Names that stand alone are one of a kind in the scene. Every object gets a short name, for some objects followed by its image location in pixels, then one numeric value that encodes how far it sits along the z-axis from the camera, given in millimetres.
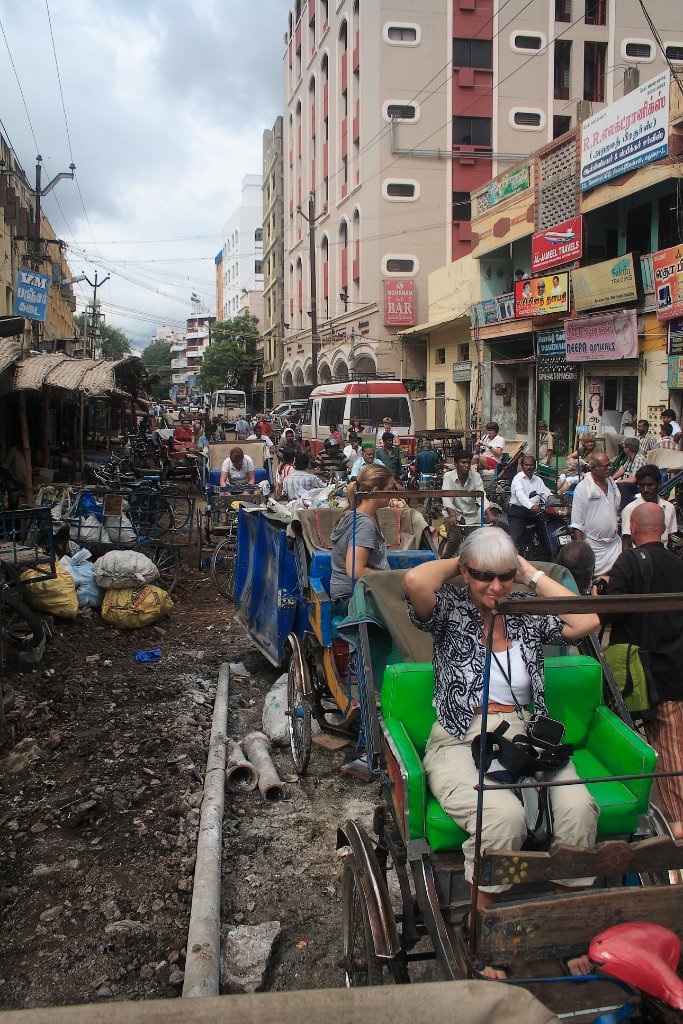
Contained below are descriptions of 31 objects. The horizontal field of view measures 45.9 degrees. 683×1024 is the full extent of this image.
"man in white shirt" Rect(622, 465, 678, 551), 6688
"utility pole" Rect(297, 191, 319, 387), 35156
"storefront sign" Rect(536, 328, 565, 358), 20745
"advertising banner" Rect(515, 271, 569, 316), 19891
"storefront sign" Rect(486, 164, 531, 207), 21891
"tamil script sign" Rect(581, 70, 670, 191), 15820
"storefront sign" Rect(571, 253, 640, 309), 16984
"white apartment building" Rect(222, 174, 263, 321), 99506
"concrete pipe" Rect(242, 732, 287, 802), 5062
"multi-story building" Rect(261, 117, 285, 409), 60594
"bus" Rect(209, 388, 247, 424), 51819
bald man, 3532
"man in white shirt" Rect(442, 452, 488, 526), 9609
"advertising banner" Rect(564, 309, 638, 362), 17406
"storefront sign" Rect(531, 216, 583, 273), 19516
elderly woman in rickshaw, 2463
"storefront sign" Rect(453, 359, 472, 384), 27266
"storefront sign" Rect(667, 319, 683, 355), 15953
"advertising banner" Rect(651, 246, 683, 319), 15516
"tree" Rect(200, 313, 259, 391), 68812
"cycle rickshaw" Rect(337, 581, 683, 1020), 2047
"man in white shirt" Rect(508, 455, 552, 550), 9422
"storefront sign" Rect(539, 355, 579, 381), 20453
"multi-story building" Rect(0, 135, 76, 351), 20281
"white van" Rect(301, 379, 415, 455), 21784
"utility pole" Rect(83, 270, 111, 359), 55094
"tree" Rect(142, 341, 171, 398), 134962
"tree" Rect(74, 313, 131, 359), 87881
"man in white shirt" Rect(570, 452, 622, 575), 7660
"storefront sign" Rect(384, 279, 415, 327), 36344
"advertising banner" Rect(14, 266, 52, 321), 15773
